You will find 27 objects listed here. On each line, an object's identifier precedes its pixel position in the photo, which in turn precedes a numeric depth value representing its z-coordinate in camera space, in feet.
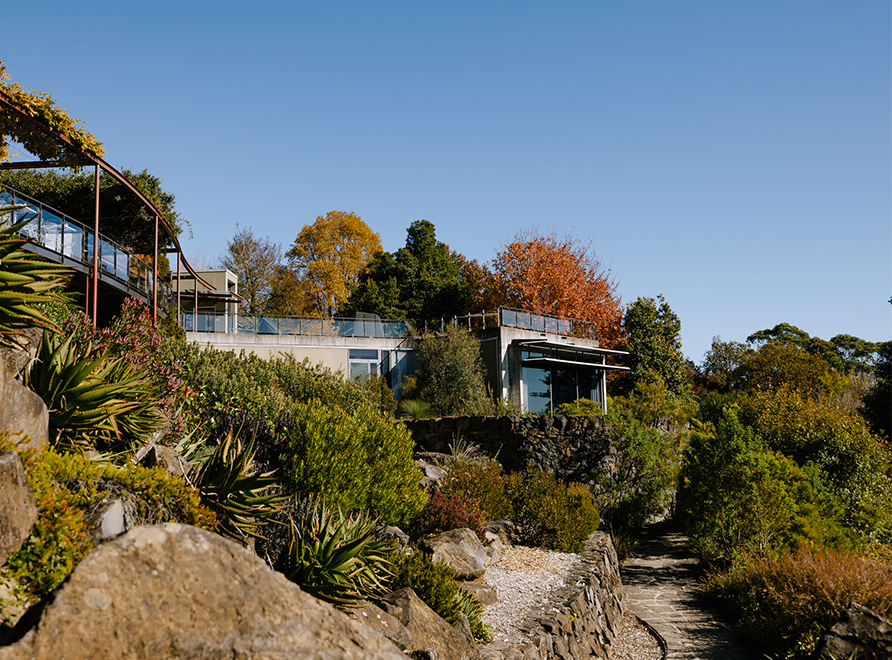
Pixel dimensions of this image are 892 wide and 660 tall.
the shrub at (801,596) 31.09
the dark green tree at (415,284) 127.34
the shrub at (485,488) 38.58
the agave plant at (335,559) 19.60
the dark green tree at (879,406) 87.51
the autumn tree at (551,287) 129.08
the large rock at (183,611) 9.72
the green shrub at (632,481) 57.67
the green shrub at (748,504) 43.60
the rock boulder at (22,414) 15.75
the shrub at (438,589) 22.43
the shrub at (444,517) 32.14
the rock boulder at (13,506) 12.10
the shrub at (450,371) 77.41
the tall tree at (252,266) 146.61
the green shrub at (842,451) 50.49
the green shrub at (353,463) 26.73
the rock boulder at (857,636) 27.37
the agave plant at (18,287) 18.49
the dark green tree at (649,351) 115.14
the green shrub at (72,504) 12.53
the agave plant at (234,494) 20.40
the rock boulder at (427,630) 19.16
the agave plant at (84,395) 19.20
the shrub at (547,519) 38.75
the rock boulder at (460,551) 27.68
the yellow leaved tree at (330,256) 143.74
